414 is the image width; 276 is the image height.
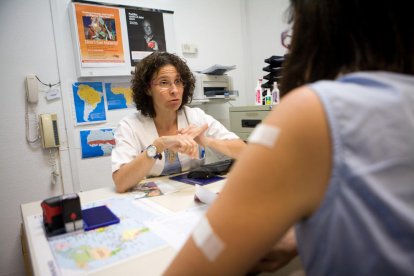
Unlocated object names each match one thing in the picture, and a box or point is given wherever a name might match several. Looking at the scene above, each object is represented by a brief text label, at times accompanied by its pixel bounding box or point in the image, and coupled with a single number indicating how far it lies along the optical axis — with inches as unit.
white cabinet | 88.3
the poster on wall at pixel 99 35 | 81.1
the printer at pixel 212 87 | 95.0
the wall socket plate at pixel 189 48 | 103.1
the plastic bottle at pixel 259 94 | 94.7
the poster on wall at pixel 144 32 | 89.4
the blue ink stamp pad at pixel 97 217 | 33.5
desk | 24.7
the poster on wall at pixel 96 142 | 85.3
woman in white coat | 53.3
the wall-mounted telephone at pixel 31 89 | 75.9
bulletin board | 81.3
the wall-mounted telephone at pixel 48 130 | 78.2
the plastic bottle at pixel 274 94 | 89.4
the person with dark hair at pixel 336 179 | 12.7
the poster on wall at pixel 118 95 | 89.0
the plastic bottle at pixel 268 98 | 90.7
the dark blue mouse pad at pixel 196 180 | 51.1
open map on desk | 25.9
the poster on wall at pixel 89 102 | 83.9
